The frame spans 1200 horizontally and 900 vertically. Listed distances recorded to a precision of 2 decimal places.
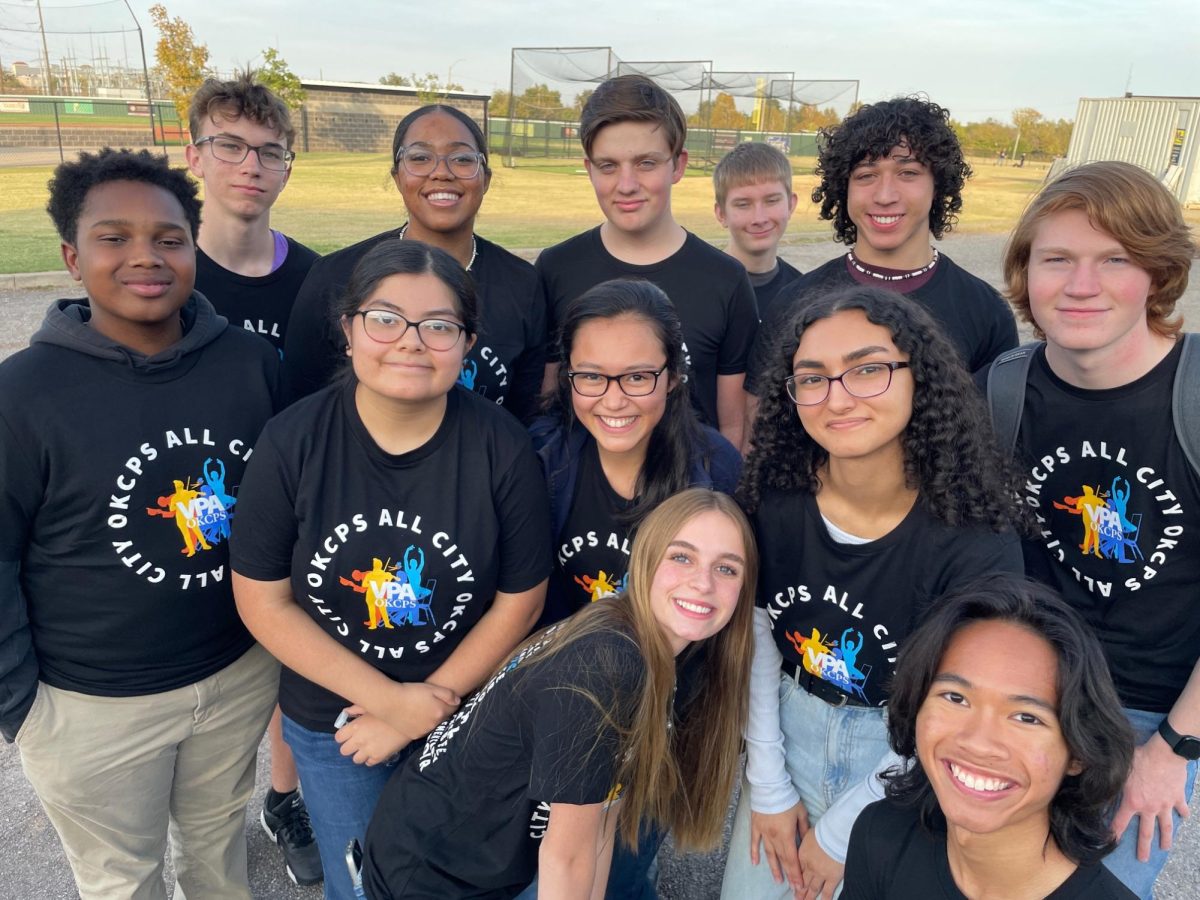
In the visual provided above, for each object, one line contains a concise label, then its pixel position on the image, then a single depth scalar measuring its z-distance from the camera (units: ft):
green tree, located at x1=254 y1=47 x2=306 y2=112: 106.42
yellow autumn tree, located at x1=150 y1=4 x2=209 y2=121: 99.25
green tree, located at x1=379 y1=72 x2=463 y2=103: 127.03
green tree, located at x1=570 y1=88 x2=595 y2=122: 102.12
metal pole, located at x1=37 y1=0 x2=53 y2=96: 100.78
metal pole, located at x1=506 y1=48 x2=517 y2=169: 100.78
